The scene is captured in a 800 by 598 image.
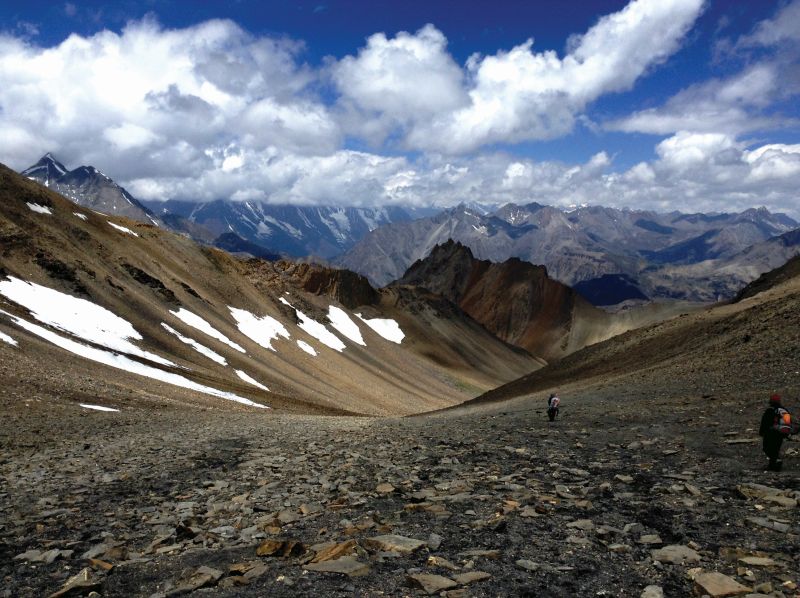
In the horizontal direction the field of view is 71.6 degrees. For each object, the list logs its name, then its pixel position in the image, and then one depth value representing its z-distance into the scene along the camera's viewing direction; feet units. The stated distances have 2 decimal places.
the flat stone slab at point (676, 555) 27.91
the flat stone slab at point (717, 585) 24.02
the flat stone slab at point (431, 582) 25.78
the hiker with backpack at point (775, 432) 41.47
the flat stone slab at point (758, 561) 26.50
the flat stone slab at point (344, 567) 28.02
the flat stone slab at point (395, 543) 30.71
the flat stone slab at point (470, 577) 26.48
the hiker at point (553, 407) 78.43
